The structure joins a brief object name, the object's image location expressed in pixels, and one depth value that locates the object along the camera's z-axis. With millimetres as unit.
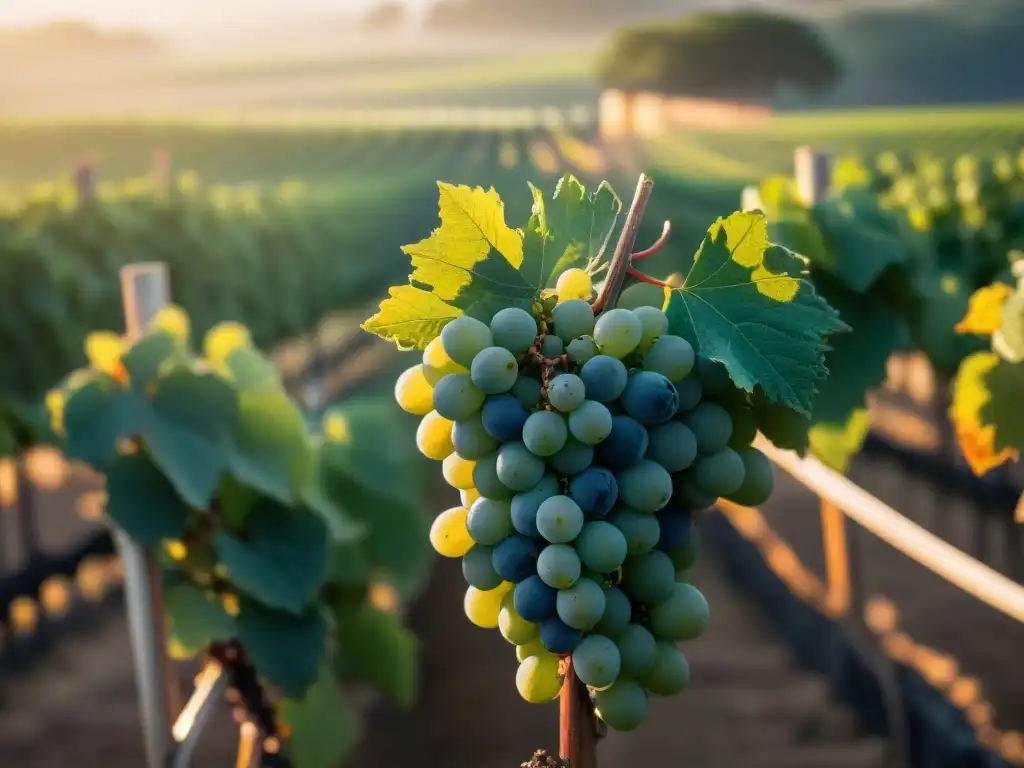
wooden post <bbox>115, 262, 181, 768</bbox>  2023
